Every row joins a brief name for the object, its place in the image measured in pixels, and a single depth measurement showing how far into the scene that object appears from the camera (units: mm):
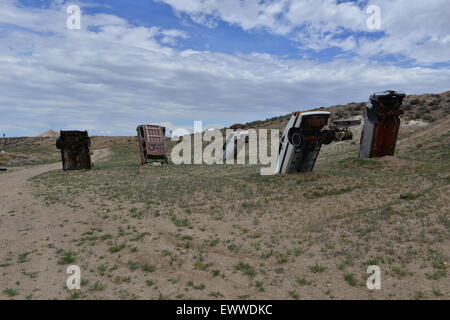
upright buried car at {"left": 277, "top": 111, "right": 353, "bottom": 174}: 16938
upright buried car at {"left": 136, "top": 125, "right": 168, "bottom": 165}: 29500
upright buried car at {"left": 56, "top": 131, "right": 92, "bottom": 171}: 25312
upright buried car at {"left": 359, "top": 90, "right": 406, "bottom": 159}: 19625
